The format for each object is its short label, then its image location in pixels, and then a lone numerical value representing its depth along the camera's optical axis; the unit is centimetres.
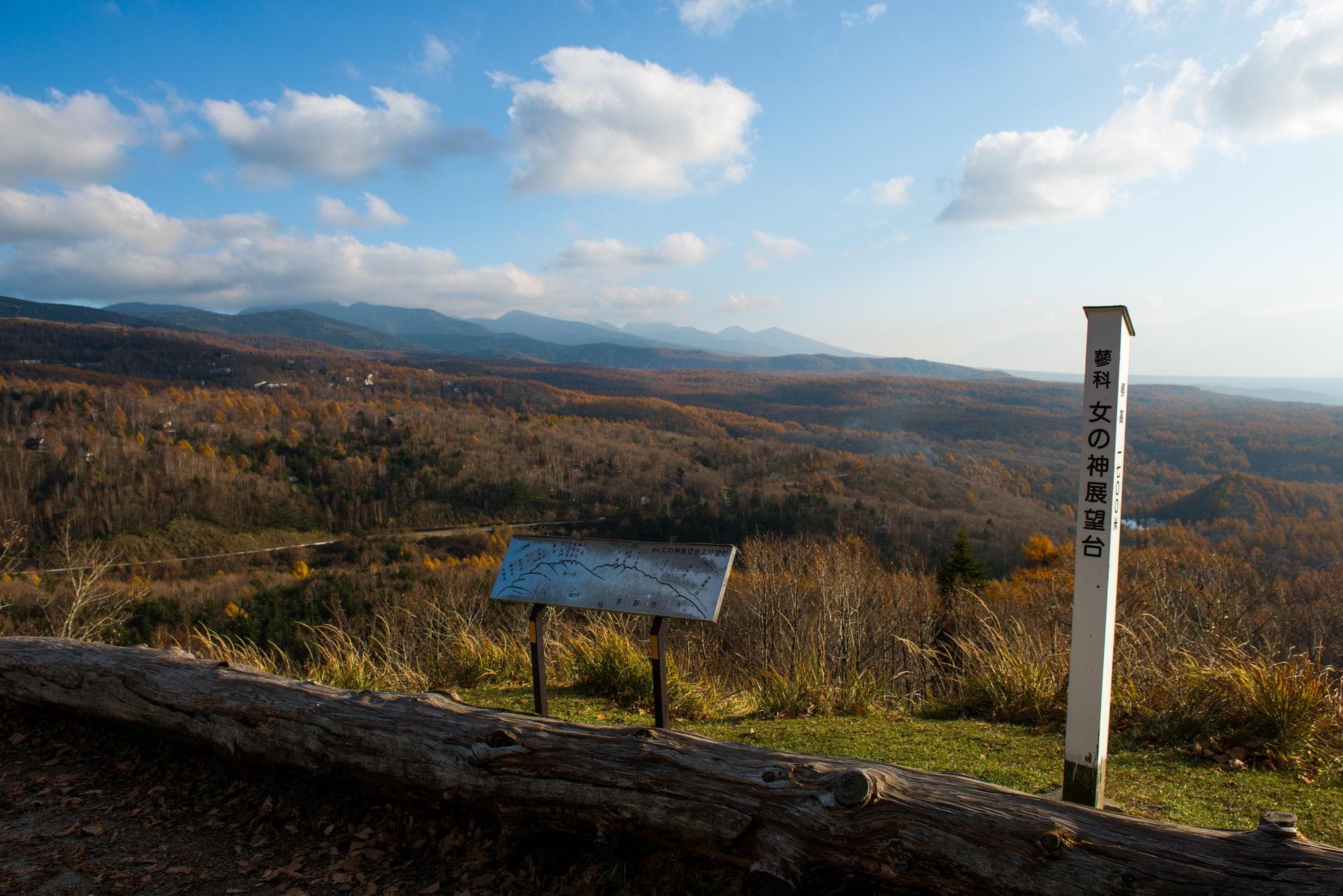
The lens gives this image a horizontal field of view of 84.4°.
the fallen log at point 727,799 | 244
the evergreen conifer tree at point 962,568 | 2362
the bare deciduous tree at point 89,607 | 982
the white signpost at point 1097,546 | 339
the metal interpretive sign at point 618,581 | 431
